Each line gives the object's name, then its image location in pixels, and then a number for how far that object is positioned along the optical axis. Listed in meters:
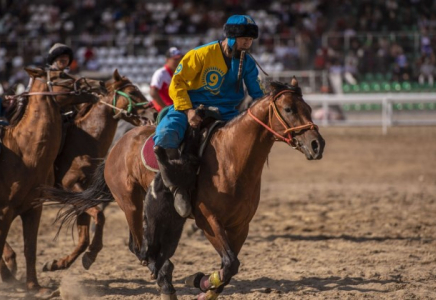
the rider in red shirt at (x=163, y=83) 17.19
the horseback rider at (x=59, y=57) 15.25
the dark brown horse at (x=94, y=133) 14.91
